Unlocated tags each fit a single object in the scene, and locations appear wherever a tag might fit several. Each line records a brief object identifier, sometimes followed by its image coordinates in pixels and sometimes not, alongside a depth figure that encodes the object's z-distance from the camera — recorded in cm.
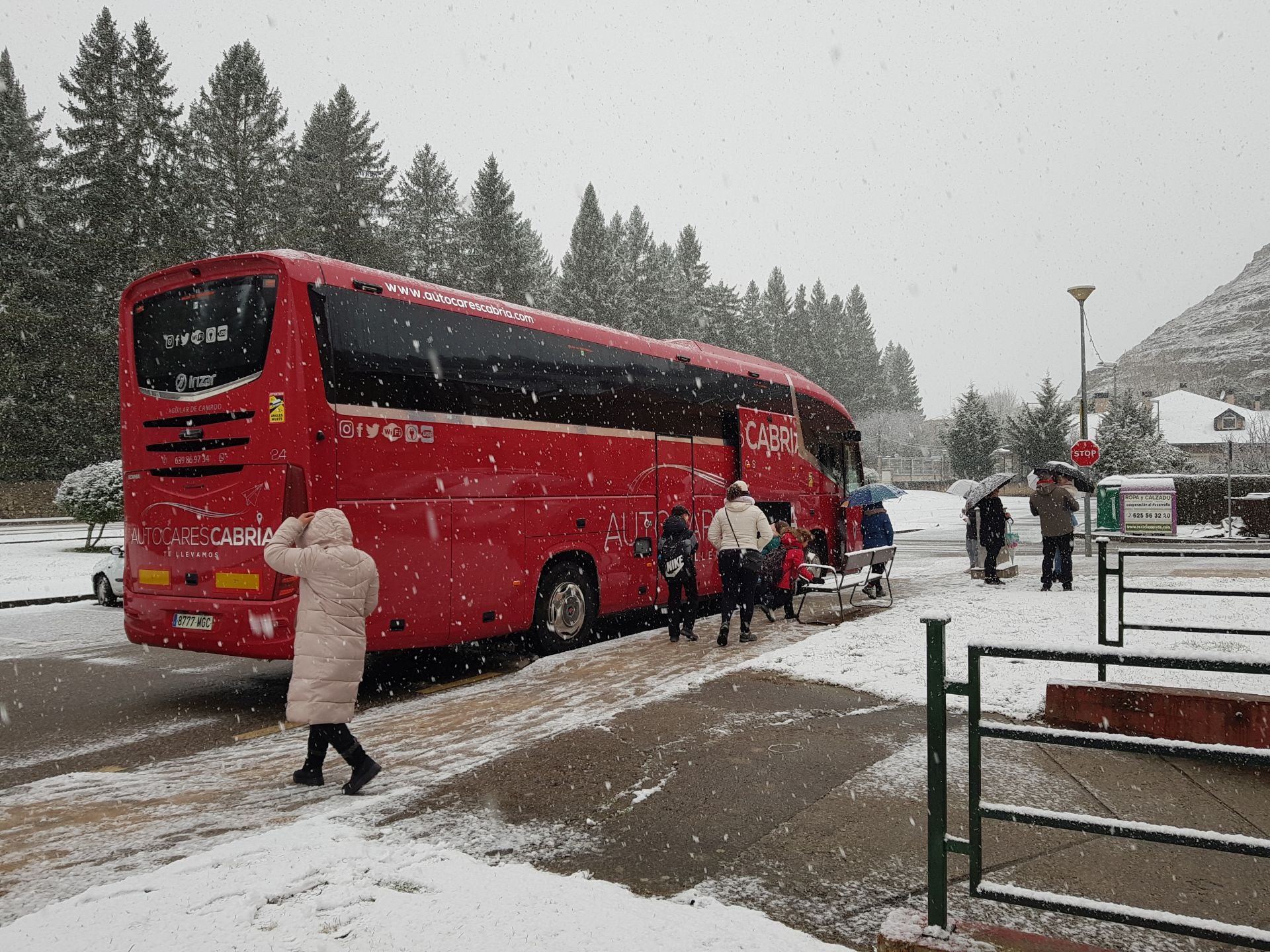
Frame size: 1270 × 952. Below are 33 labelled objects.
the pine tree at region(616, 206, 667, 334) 6203
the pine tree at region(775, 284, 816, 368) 8931
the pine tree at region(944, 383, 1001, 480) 6775
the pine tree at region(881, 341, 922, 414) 11919
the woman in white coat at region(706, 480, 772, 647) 1038
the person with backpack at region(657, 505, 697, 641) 1042
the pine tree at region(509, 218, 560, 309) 5722
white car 1557
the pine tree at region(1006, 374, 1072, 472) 6116
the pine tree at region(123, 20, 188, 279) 4034
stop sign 2412
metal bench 1184
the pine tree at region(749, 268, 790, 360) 8638
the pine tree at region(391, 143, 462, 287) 5734
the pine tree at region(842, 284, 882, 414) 9888
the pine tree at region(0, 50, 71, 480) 4006
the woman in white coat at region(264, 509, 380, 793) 535
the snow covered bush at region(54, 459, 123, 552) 2411
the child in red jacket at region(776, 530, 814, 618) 1305
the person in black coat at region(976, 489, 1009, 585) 1525
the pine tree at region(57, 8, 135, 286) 4044
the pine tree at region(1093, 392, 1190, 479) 4934
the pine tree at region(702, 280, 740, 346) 7394
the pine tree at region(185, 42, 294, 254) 4259
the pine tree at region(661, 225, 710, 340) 6800
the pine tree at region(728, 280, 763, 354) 7819
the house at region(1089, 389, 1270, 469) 8806
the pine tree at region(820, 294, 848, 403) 9388
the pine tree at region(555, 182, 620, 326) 6038
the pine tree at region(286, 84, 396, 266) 4575
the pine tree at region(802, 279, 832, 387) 9088
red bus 745
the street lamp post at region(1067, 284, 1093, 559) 2512
